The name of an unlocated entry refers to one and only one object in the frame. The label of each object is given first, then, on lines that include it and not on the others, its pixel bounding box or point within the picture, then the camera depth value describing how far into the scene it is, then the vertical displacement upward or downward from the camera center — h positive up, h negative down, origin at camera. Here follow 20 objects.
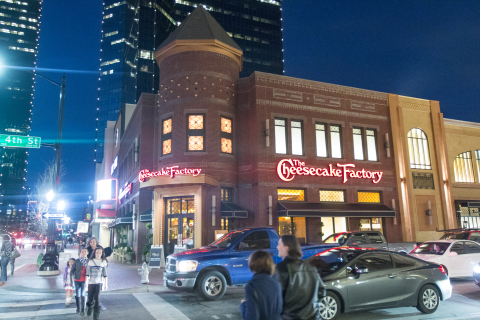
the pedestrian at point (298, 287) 4.27 -0.72
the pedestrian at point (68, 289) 10.41 -1.64
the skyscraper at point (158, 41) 96.25 +51.33
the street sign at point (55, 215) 17.85 +0.73
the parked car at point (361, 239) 16.30 -0.73
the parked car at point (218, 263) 10.73 -1.09
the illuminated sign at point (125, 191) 27.92 +3.02
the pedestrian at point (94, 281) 8.67 -1.21
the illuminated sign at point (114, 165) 40.97 +7.20
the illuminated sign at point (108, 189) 35.41 +3.77
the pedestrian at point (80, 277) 9.26 -1.16
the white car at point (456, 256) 13.29 -1.28
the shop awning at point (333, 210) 20.98 +0.78
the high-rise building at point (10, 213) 163.01 +8.70
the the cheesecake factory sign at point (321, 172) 22.10 +3.20
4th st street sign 16.50 +4.01
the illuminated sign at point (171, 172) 19.97 +2.96
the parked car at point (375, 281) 8.09 -1.34
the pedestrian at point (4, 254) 15.00 -0.90
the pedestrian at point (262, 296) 3.75 -0.71
